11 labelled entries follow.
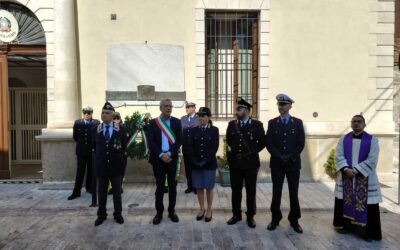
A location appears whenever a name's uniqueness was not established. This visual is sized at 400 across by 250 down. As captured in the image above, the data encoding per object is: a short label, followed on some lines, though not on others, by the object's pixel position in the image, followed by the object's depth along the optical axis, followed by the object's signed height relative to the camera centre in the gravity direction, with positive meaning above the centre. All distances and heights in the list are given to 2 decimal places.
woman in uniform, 5.58 -0.72
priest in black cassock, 4.85 -1.03
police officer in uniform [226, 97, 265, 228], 5.41 -0.72
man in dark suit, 5.64 -0.69
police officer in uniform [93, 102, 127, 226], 5.56 -0.82
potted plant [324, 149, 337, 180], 8.55 -1.47
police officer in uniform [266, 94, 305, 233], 5.23 -0.70
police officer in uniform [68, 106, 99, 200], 7.14 -0.79
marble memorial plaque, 8.48 +0.91
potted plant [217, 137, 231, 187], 8.12 -1.53
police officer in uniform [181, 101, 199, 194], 7.20 -0.32
